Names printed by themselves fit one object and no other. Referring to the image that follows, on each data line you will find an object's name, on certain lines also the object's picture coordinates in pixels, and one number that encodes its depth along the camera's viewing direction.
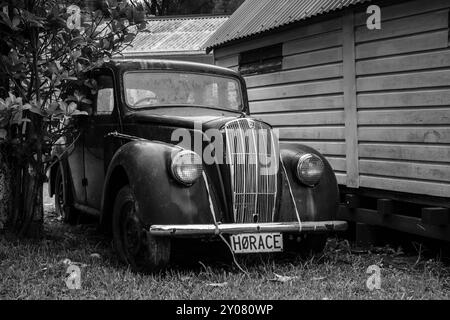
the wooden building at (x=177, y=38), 15.98
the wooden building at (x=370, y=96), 4.78
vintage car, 3.87
